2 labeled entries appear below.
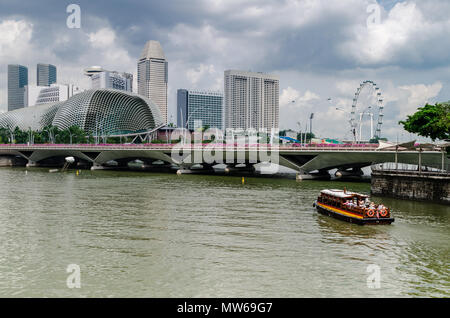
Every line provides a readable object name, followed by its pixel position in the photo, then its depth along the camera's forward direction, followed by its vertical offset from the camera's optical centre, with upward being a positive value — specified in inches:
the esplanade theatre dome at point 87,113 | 7460.6 +729.9
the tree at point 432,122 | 1804.9 +152.6
